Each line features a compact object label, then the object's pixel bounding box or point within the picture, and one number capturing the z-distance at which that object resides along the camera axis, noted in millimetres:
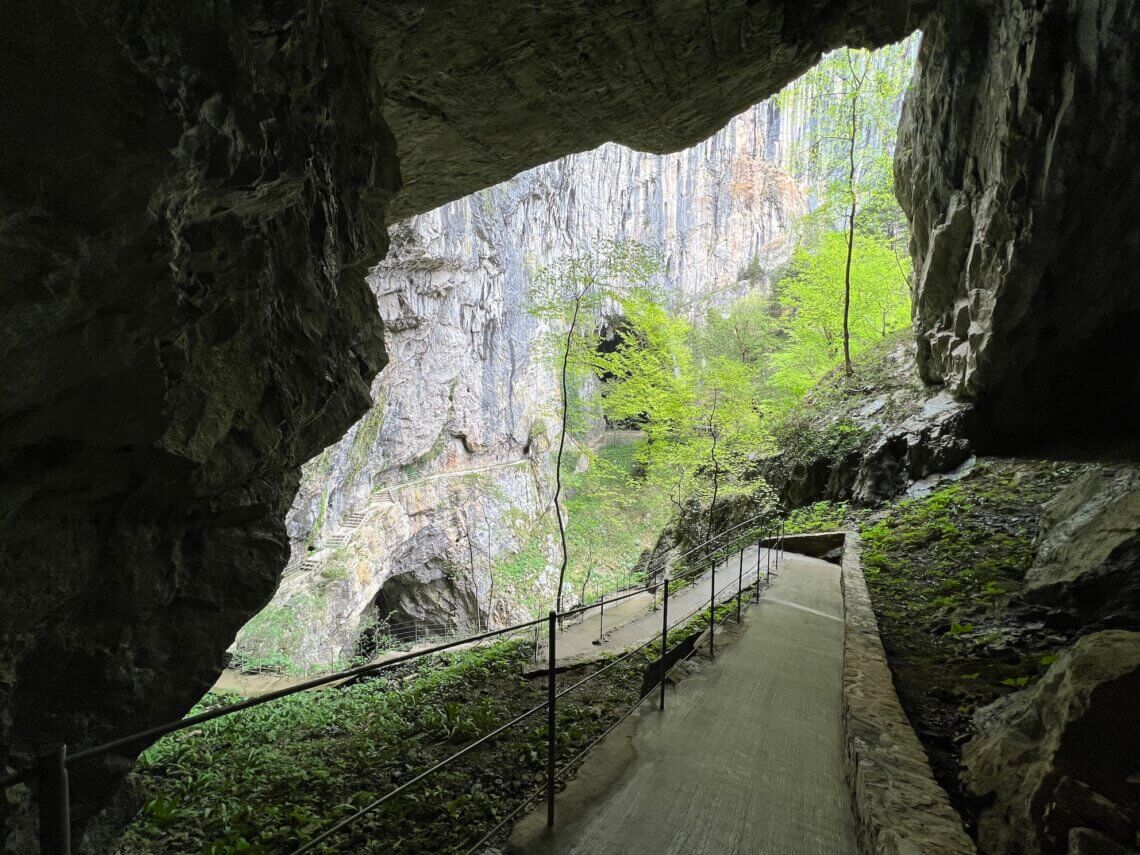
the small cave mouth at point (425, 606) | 20125
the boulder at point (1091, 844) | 1602
